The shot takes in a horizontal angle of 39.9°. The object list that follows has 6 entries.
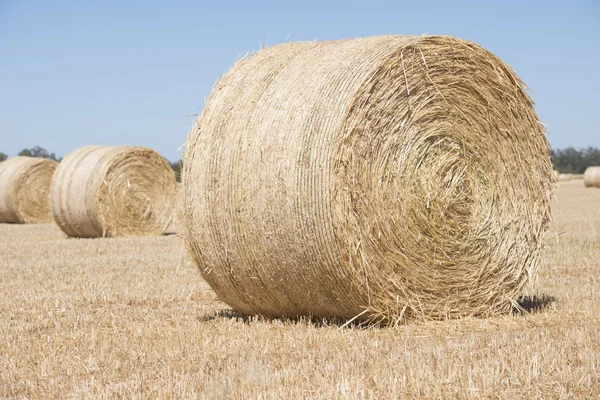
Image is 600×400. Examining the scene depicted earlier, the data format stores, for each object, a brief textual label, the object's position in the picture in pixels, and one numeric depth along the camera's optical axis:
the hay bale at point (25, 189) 21.31
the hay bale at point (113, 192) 15.66
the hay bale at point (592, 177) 39.53
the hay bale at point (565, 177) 56.69
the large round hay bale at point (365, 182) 6.18
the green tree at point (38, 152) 67.44
